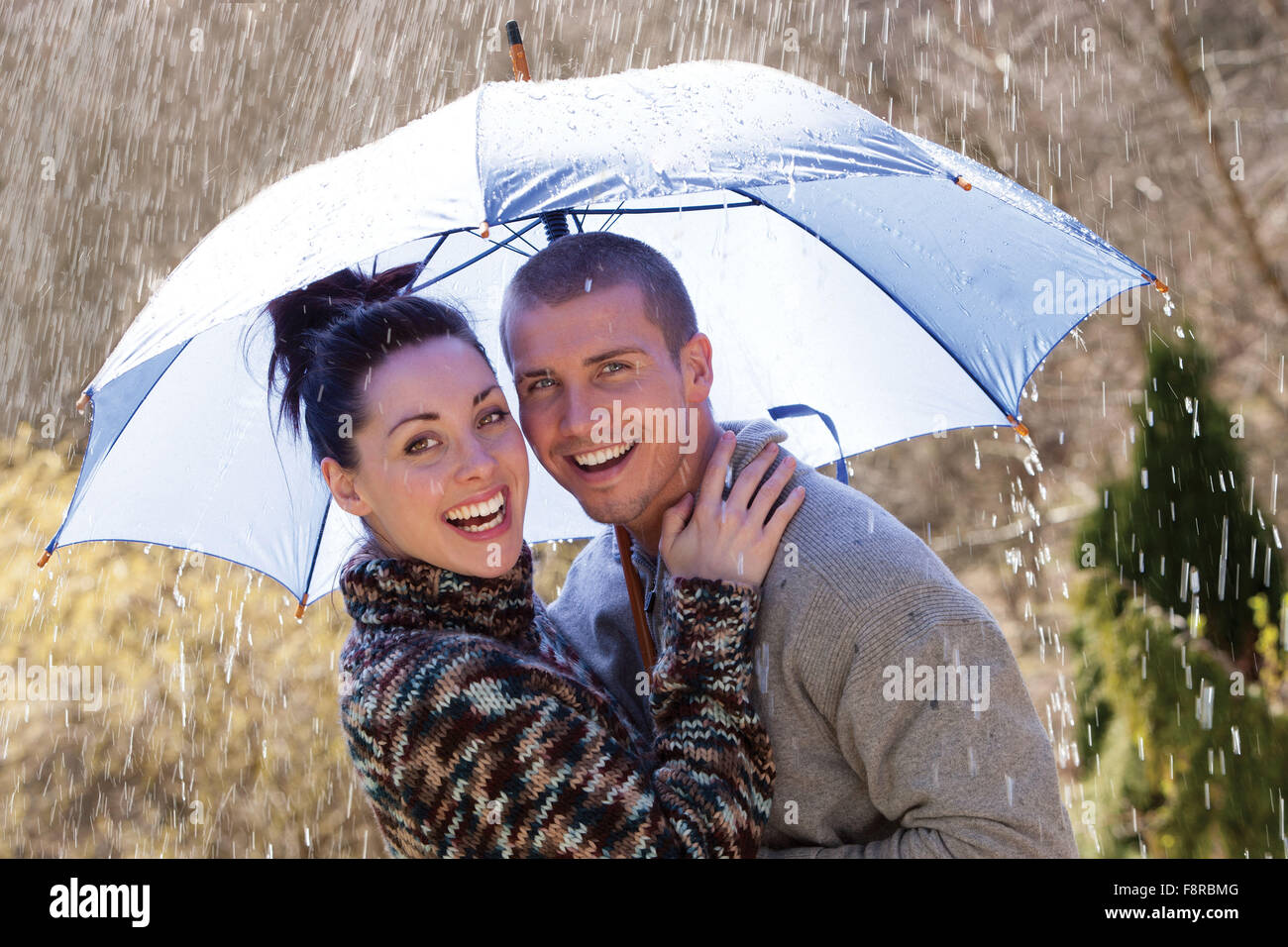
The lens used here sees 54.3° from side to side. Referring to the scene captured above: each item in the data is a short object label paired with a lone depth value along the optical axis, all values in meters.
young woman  2.32
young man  2.34
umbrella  2.09
